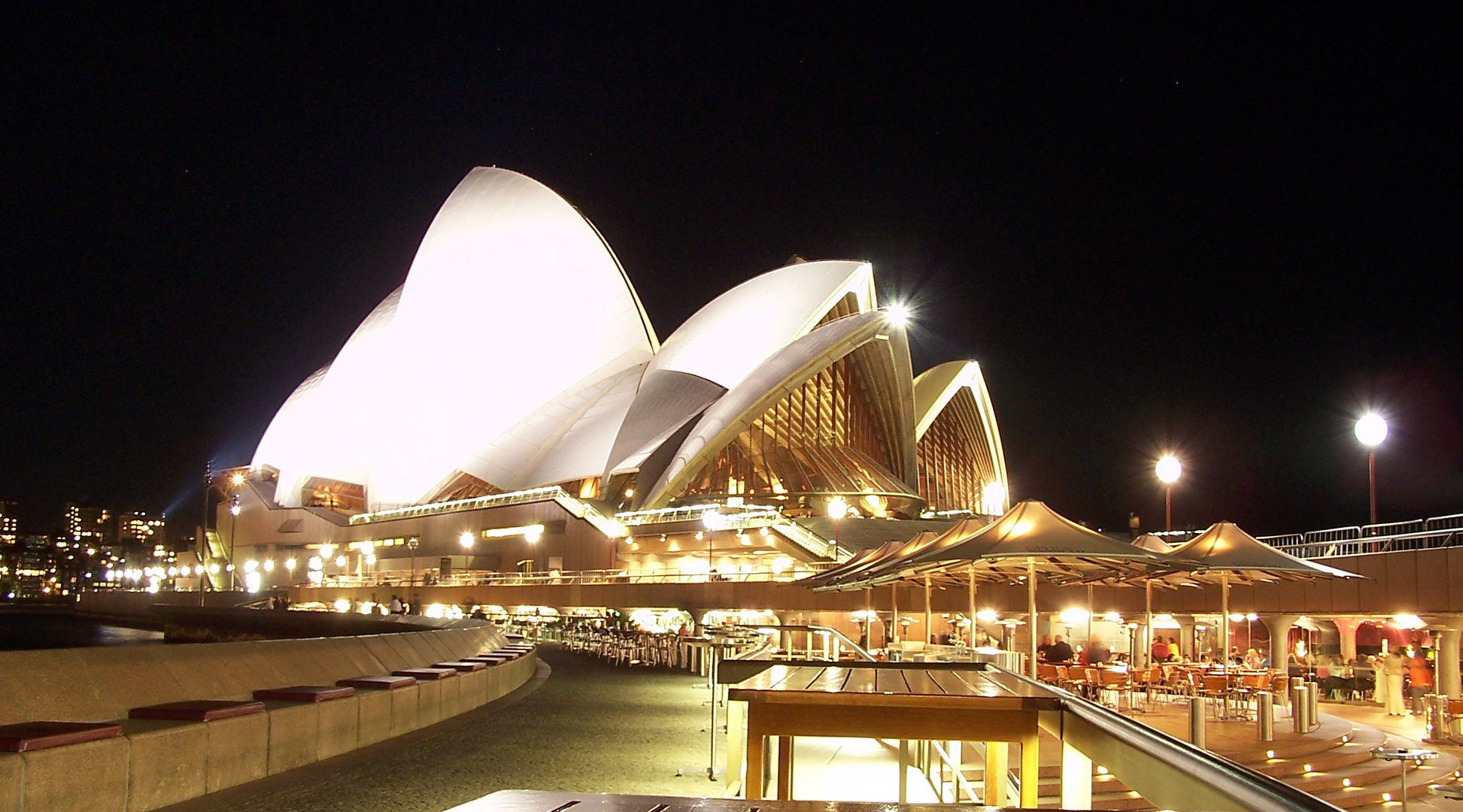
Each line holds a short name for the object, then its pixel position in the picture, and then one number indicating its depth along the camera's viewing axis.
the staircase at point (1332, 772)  8.71
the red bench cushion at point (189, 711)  6.22
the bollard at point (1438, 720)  14.49
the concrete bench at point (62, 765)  4.77
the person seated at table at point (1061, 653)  16.69
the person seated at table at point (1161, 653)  22.50
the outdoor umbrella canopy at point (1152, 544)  17.74
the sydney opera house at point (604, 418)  42.81
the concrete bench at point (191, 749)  5.64
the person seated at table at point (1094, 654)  18.31
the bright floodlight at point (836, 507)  32.62
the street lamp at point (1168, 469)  24.86
